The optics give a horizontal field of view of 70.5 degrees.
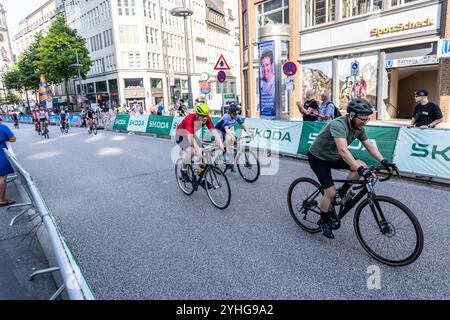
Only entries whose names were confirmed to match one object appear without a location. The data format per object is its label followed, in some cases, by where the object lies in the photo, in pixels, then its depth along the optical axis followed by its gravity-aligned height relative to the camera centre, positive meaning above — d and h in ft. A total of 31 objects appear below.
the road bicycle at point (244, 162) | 24.36 -5.18
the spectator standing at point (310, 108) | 31.22 -1.55
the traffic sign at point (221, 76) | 44.32 +2.84
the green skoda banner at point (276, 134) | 32.58 -4.31
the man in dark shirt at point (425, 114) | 24.24 -2.12
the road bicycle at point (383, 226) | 11.34 -5.09
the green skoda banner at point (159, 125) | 53.26 -4.31
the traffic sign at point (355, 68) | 47.47 +3.20
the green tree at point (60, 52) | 143.02 +23.56
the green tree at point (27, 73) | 176.55 +20.22
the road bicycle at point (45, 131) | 65.16 -5.16
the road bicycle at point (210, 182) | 18.95 -5.22
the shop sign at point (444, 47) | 44.52 +5.24
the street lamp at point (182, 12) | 60.62 +16.52
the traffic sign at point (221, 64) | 42.29 +4.21
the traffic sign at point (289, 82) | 40.57 +1.40
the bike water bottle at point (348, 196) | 12.94 -4.27
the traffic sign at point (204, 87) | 56.89 +1.86
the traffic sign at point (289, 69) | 40.73 +3.07
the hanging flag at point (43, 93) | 106.22 +4.25
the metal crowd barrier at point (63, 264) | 6.72 -3.85
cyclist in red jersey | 18.79 -1.95
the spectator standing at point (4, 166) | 21.53 -3.89
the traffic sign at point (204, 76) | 54.16 +3.63
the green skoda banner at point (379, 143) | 24.30 -4.17
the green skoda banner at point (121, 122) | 67.07 -4.25
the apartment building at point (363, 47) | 48.26 +7.35
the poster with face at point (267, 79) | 54.65 +2.53
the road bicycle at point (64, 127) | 74.41 -5.12
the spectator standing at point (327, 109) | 29.99 -1.65
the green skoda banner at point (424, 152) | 21.24 -4.54
